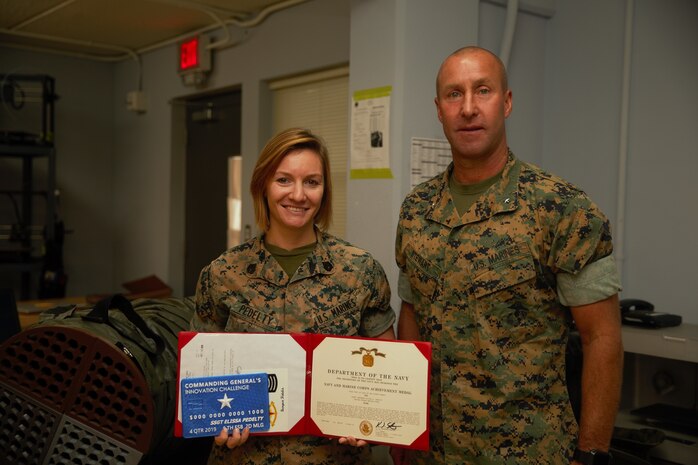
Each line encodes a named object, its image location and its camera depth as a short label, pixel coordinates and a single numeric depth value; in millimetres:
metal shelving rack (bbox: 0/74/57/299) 4160
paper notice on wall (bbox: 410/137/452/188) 2342
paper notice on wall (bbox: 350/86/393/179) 2348
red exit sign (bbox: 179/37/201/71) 4117
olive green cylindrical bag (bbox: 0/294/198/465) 1570
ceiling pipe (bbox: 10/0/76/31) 3604
